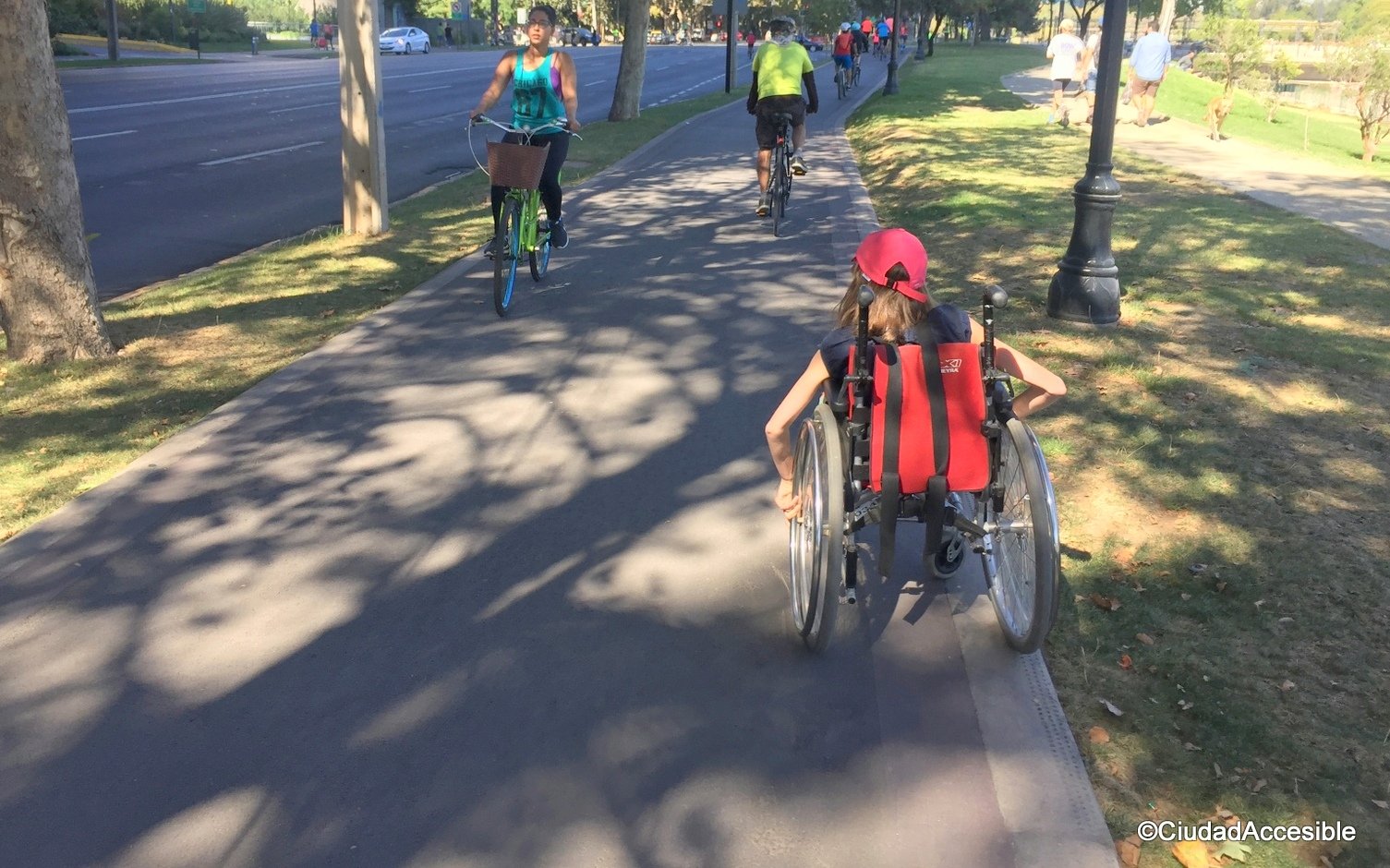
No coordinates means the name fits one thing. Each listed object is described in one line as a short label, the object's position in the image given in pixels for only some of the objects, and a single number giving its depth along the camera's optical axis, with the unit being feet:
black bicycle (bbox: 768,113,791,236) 38.65
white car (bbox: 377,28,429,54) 207.10
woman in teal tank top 29.35
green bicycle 27.25
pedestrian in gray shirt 69.51
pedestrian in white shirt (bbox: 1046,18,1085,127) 71.51
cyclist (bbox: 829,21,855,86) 104.27
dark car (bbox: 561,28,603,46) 288.92
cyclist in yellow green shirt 39.09
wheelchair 11.96
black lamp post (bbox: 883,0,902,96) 99.45
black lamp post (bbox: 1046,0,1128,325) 25.79
